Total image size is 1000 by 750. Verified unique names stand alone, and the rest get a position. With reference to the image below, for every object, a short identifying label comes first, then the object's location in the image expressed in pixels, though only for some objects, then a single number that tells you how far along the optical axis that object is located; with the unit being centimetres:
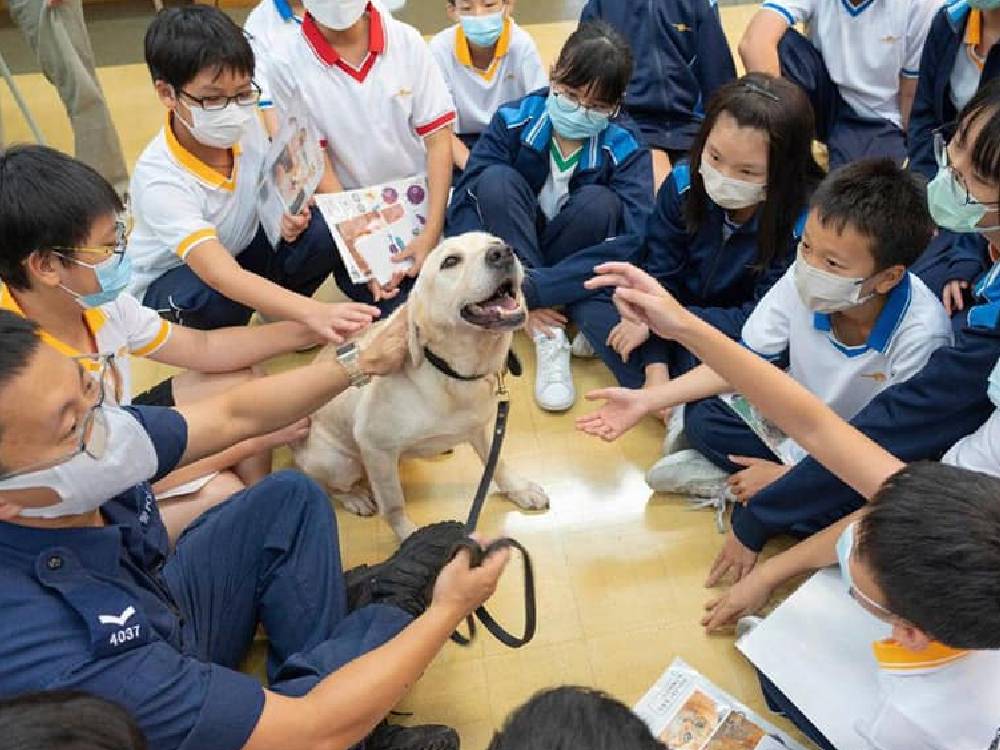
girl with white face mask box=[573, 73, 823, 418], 221
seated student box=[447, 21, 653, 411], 272
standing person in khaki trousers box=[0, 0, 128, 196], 338
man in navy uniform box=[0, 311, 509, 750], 111
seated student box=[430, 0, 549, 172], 316
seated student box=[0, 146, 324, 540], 172
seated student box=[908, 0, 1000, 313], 221
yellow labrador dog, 188
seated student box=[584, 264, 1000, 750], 117
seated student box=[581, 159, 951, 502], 180
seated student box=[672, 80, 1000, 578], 166
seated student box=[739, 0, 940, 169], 311
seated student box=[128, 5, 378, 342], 225
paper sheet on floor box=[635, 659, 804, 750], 175
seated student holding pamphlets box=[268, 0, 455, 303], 279
